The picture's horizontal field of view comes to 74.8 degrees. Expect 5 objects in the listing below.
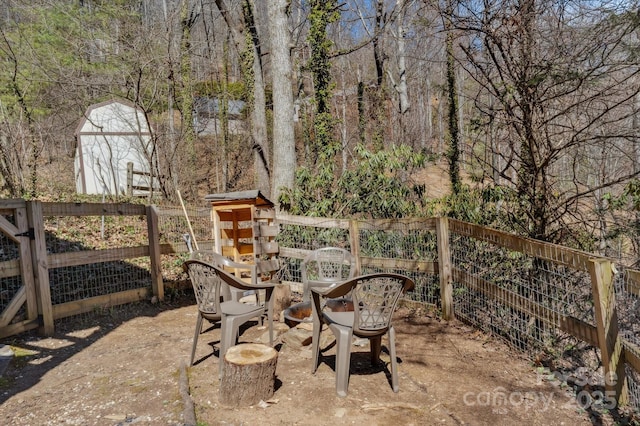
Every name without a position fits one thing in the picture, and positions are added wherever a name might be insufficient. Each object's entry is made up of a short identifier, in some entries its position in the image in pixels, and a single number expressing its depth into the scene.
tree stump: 2.97
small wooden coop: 5.80
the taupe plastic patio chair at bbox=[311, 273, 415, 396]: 3.13
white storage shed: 13.55
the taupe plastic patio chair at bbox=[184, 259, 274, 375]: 3.48
